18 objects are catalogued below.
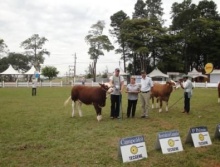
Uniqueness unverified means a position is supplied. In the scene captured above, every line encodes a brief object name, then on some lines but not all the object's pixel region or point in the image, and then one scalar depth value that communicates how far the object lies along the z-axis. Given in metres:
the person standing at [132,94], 7.72
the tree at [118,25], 40.66
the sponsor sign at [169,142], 4.39
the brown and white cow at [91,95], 7.59
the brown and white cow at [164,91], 9.48
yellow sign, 22.95
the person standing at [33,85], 16.65
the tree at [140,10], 42.04
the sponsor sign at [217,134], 5.29
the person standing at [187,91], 8.92
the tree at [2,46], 45.88
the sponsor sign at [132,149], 4.01
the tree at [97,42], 39.67
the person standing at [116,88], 7.63
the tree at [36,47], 46.94
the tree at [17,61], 55.53
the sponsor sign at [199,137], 4.76
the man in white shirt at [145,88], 7.87
